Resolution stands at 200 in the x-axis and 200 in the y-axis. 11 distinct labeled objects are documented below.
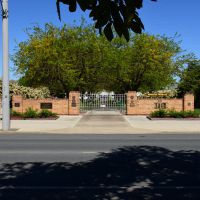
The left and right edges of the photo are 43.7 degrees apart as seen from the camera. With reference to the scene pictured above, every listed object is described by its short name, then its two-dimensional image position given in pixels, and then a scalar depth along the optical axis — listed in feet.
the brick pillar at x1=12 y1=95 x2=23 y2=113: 69.30
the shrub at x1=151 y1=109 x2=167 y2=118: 60.23
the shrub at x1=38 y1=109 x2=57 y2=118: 59.74
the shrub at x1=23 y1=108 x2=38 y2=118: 58.65
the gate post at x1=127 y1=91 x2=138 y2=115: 69.52
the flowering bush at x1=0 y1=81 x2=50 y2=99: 81.12
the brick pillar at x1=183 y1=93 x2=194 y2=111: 69.41
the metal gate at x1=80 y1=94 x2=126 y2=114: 74.75
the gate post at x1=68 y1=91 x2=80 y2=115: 69.53
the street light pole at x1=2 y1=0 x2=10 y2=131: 37.86
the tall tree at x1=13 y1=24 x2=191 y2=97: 91.34
